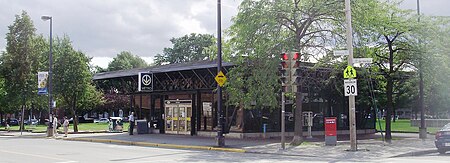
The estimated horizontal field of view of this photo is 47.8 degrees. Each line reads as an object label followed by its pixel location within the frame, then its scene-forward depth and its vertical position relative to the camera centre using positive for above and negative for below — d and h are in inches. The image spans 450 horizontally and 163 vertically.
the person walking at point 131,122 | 1348.4 -42.4
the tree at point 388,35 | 866.1 +134.6
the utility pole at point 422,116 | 1046.6 -21.6
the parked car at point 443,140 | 713.8 -47.4
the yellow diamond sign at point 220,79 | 870.8 +47.3
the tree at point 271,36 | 864.9 +124.6
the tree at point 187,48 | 3371.1 +395.0
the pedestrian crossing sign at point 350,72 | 748.0 +50.8
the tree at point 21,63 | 1802.4 +159.7
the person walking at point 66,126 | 1364.4 -52.4
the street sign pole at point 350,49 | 753.6 +85.5
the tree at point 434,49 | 959.0 +110.3
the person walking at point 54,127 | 1376.7 -56.0
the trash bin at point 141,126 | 1379.2 -53.1
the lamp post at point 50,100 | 1369.3 +17.6
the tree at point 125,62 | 3818.9 +346.9
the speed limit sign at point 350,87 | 747.4 +28.7
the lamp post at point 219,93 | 875.4 +23.6
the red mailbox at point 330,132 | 899.4 -45.2
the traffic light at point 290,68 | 802.2 +60.9
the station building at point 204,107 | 1159.6 -1.3
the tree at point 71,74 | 1551.4 +98.9
